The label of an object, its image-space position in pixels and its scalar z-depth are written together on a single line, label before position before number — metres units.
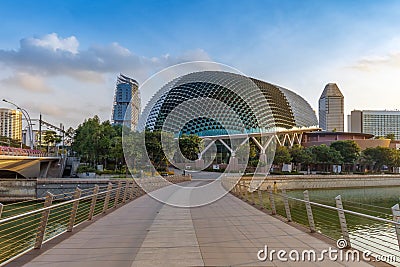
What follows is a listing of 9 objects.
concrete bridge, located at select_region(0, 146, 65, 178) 38.85
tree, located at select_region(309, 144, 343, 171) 64.94
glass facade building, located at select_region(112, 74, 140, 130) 121.57
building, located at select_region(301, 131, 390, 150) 96.47
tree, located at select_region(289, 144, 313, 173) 64.54
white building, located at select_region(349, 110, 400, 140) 182.62
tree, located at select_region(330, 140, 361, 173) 68.31
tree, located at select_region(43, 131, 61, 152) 86.74
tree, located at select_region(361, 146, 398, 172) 67.81
